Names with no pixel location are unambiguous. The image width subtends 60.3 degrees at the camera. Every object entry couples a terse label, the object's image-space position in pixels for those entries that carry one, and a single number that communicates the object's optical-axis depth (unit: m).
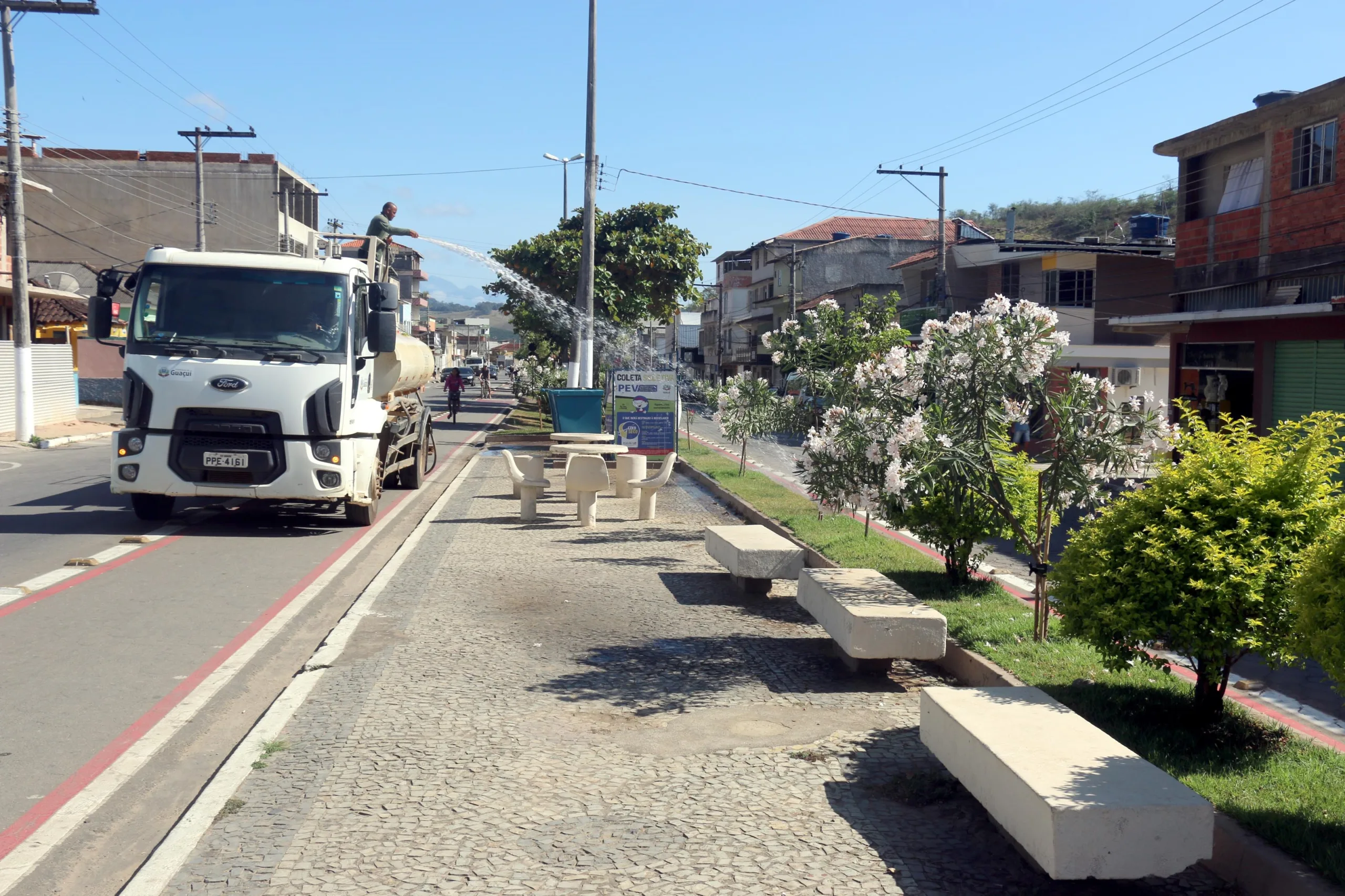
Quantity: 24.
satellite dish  40.44
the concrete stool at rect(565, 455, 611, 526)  14.07
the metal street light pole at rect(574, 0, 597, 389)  26.31
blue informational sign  20.78
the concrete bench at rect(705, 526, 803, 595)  9.69
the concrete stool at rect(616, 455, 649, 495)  16.47
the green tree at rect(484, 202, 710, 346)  38.66
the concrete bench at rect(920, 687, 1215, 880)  3.94
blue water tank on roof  36.66
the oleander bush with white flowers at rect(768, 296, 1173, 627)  7.36
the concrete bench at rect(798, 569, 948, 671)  6.95
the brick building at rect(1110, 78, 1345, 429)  18.44
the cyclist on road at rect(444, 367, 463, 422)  36.59
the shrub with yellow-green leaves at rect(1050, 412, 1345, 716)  5.09
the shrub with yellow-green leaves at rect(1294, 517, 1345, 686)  3.98
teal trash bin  23.30
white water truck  12.01
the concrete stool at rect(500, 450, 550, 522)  14.55
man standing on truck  16.11
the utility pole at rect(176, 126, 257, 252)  33.94
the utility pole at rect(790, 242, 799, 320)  60.77
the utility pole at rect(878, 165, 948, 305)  37.34
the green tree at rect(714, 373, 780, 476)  18.84
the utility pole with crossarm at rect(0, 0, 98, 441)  23.78
